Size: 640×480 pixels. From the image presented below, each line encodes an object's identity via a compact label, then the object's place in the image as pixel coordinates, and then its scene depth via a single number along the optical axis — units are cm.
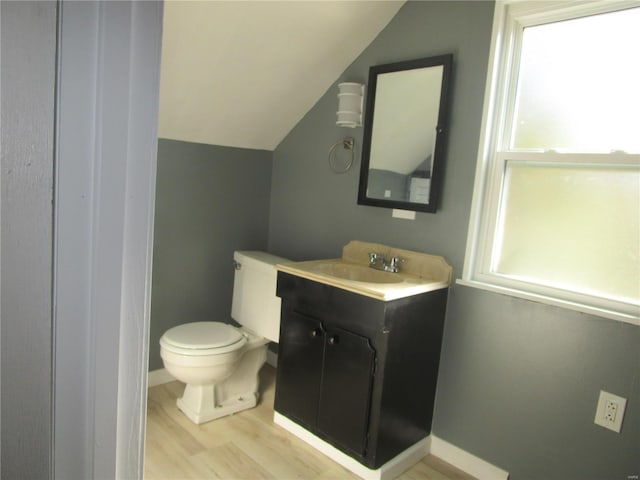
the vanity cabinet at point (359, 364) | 201
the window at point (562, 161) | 181
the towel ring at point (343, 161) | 266
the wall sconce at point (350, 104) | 254
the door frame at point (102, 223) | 53
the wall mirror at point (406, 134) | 224
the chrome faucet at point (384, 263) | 236
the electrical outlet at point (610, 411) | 177
